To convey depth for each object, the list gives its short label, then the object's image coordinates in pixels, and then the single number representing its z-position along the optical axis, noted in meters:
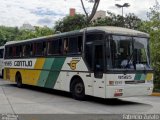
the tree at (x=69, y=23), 51.40
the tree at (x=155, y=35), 21.41
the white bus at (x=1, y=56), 30.98
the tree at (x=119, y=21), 49.09
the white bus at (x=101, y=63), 14.10
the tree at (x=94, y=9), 32.44
